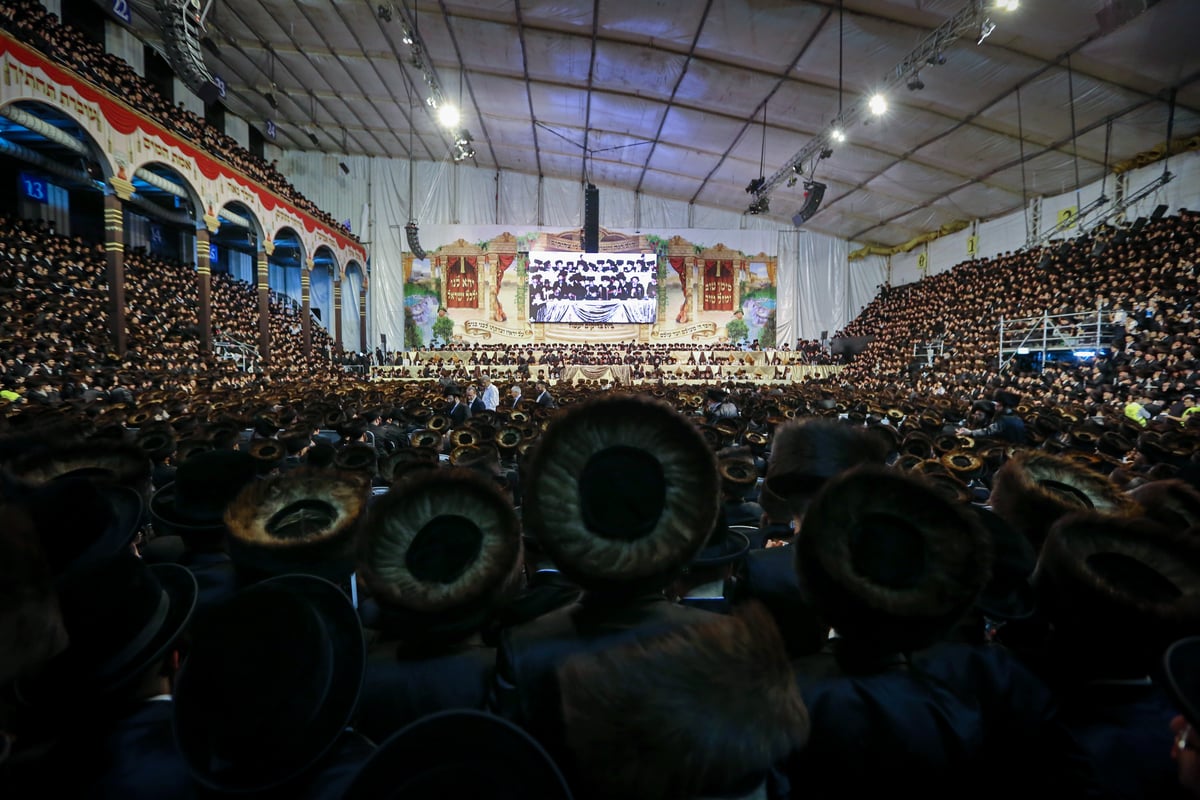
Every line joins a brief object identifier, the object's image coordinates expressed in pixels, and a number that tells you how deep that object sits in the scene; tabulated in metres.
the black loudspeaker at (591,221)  21.11
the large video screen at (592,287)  27.98
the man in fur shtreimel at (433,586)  1.38
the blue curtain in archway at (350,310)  28.16
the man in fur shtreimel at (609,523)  1.26
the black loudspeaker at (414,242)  23.82
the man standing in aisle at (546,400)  9.82
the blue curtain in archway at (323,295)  28.94
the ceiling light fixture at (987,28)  9.17
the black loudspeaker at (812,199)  15.48
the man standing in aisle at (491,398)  10.23
